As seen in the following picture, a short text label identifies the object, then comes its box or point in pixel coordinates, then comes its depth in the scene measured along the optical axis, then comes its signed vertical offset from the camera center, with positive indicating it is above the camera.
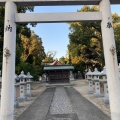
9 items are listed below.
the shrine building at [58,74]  30.20 +0.61
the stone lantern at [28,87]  14.06 -0.78
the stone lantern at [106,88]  9.65 -0.73
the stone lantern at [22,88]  11.90 -0.73
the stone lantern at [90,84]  15.40 -0.79
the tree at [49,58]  48.44 +5.96
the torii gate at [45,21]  4.63 +1.21
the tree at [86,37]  27.64 +6.69
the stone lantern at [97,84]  12.75 -0.62
